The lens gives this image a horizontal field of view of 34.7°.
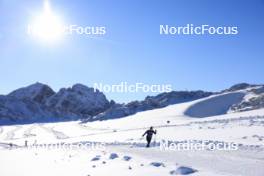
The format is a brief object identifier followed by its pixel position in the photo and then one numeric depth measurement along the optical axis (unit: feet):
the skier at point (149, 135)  97.78
